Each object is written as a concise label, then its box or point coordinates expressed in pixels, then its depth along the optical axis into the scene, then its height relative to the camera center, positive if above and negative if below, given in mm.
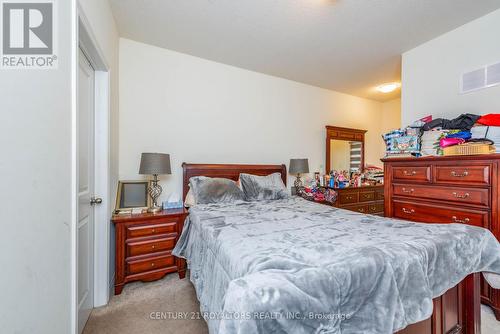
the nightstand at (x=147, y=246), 2064 -818
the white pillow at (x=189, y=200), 2598 -430
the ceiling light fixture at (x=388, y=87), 3930 +1510
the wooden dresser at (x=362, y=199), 3609 -577
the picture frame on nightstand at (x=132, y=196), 2359 -358
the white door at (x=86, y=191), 1583 -213
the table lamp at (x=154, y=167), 2316 -23
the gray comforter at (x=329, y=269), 726 -463
